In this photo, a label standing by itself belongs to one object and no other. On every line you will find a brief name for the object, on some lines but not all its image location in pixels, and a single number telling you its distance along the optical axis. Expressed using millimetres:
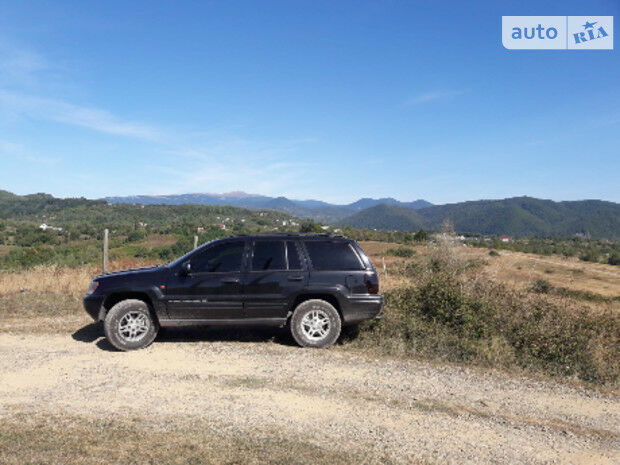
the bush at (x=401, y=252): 35281
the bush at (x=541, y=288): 9502
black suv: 6770
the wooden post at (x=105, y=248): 12234
